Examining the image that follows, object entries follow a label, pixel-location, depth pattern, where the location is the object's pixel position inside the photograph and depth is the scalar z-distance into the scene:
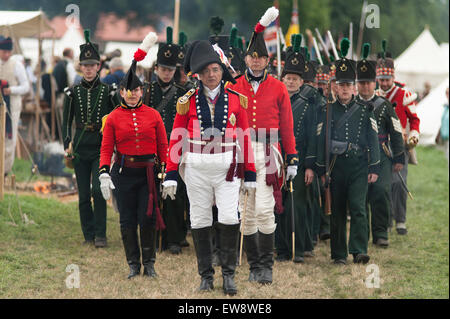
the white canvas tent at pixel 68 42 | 23.75
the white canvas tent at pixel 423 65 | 33.19
